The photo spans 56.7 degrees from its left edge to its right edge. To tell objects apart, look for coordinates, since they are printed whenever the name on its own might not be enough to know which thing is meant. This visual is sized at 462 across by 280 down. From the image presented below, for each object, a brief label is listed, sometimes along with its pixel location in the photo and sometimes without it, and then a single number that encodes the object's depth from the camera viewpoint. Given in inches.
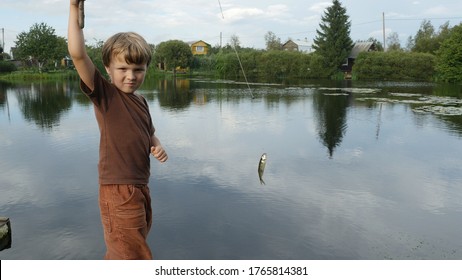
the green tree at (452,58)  1472.7
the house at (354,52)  2079.2
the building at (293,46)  3222.4
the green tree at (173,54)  2153.1
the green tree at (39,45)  1856.5
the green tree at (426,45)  2027.6
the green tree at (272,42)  3126.5
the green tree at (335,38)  1899.6
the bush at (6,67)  1931.6
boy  80.2
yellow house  3248.5
